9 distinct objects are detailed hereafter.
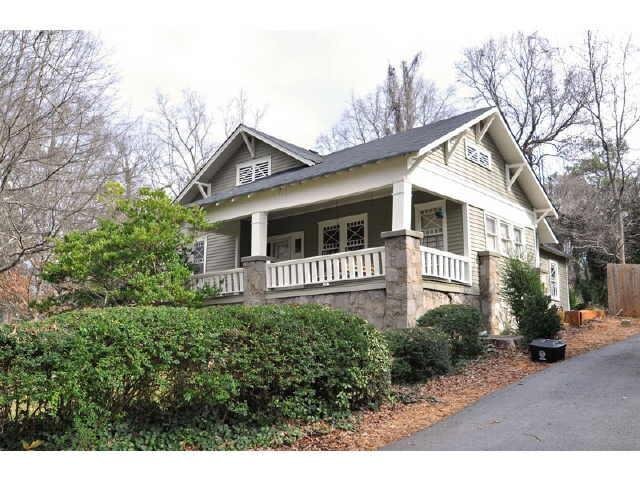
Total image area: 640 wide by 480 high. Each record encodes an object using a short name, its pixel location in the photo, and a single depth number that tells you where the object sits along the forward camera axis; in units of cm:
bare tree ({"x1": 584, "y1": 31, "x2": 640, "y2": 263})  2242
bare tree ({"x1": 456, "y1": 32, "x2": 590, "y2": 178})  2689
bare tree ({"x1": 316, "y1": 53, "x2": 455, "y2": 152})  3034
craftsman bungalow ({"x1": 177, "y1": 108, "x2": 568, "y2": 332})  1156
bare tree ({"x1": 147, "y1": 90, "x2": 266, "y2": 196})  2984
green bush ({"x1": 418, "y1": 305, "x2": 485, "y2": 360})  1015
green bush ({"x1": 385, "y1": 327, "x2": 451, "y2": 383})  873
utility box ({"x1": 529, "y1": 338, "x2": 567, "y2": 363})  981
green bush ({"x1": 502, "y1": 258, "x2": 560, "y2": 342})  1083
